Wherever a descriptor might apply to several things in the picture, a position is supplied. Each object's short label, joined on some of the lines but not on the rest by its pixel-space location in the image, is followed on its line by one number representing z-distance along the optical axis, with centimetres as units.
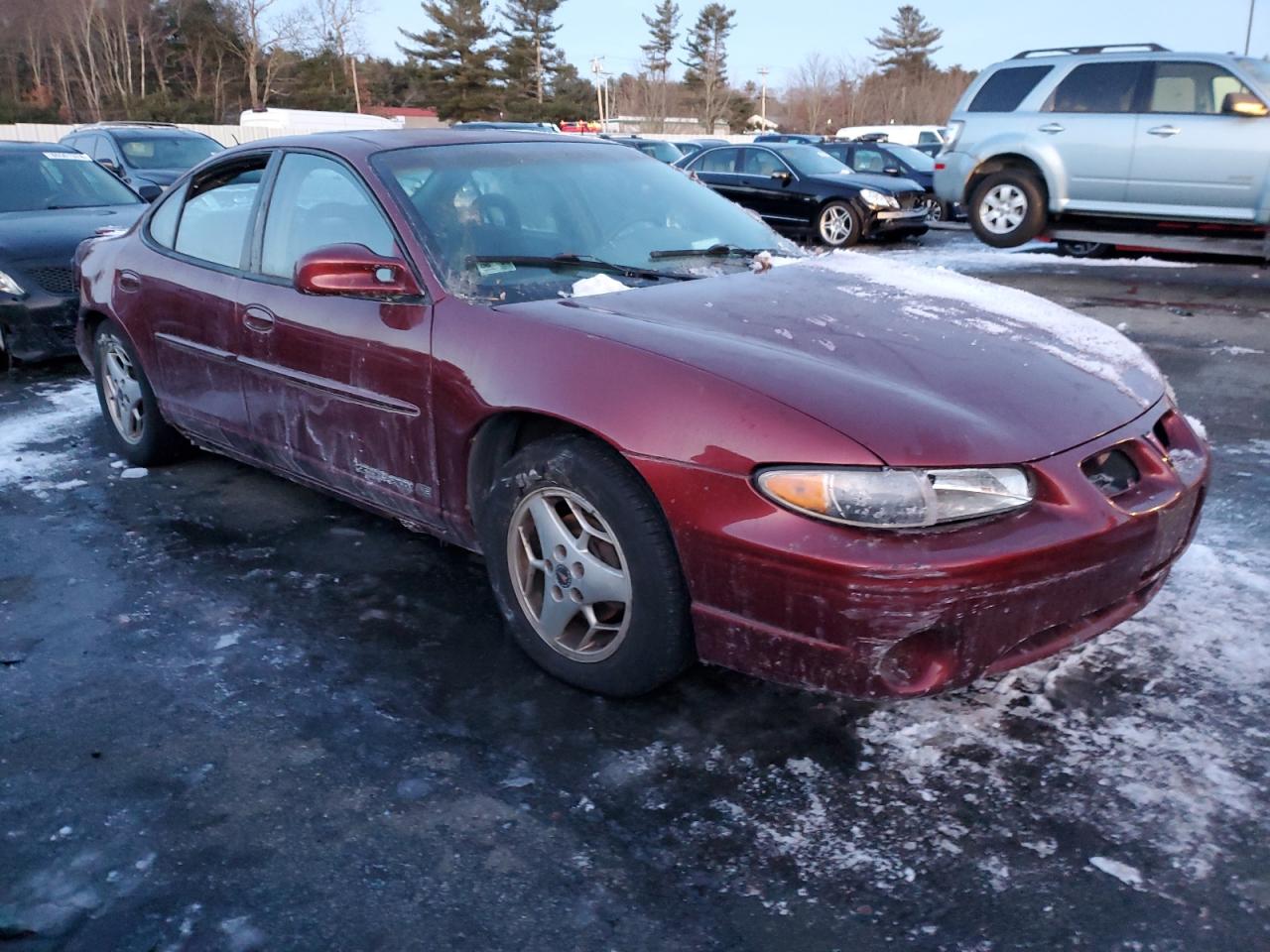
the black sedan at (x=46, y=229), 695
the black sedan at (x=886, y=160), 1733
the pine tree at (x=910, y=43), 7656
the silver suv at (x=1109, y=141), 1018
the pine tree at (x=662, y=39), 7388
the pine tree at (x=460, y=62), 6197
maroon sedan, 248
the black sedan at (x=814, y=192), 1434
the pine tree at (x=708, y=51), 7250
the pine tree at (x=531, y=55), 6344
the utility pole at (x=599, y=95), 6437
